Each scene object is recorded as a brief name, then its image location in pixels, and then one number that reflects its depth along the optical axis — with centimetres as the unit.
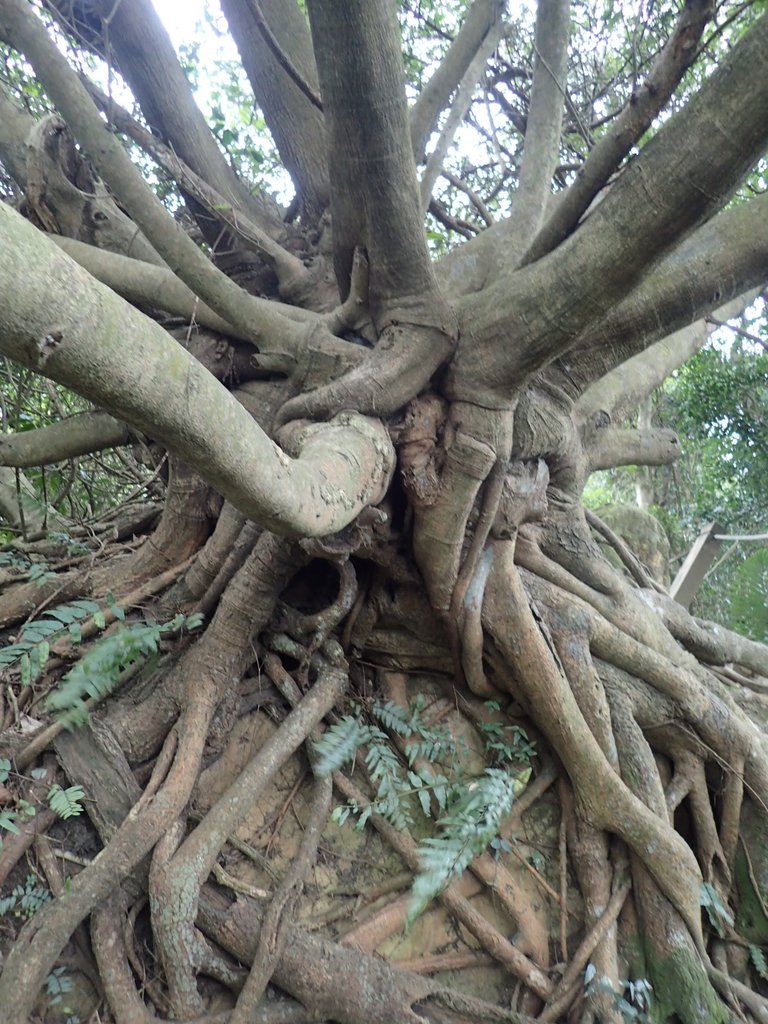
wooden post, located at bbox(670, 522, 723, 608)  559
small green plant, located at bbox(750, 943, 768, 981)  264
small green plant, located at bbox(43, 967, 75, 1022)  206
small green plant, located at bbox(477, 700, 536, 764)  295
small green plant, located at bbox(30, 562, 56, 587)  285
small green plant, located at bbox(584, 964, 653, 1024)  234
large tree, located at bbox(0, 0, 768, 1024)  211
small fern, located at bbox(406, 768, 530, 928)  217
